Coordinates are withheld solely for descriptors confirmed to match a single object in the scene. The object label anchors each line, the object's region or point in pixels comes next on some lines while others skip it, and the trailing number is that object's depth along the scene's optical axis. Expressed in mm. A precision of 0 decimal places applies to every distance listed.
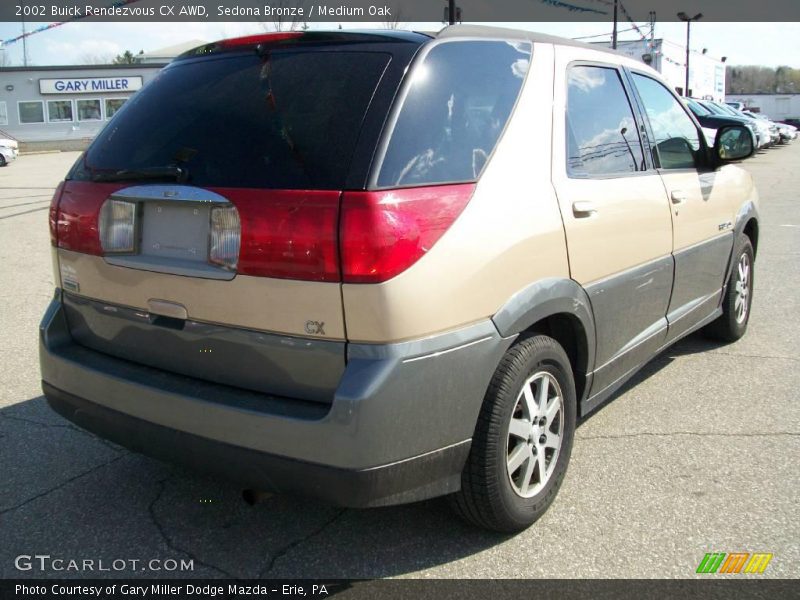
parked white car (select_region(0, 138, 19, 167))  30938
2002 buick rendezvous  2338
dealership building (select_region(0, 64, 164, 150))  43219
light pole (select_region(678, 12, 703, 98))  40506
